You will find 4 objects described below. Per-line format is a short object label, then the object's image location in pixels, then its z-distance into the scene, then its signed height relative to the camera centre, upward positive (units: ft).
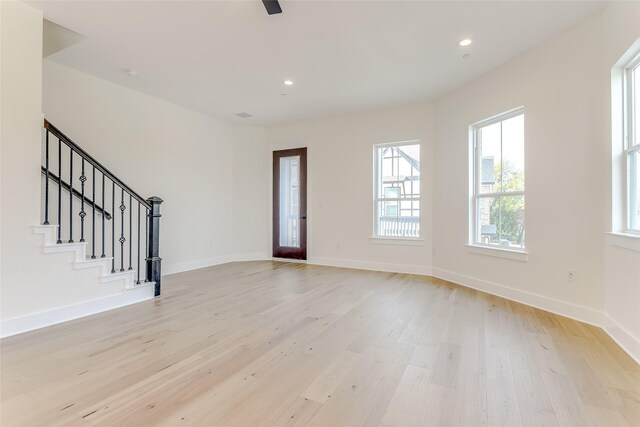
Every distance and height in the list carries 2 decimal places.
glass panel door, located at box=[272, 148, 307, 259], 19.86 +0.72
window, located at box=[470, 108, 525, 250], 11.73 +1.41
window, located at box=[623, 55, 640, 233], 7.90 +2.07
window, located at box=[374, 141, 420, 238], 16.71 +1.42
